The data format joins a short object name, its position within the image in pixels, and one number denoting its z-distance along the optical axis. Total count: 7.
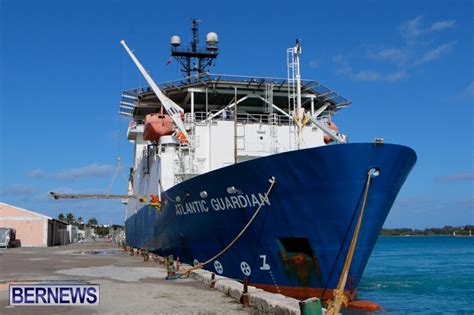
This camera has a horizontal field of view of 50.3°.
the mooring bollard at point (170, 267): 13.45
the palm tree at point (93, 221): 161.68
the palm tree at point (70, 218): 131.73
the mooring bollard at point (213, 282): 11.55
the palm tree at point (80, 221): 145.30
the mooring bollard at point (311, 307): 6.21
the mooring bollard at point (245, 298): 9.36
